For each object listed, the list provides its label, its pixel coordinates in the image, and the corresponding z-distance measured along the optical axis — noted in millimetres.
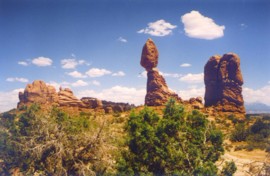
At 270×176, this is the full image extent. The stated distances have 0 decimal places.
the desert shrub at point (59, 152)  16391
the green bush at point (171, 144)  15443
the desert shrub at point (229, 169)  16047
